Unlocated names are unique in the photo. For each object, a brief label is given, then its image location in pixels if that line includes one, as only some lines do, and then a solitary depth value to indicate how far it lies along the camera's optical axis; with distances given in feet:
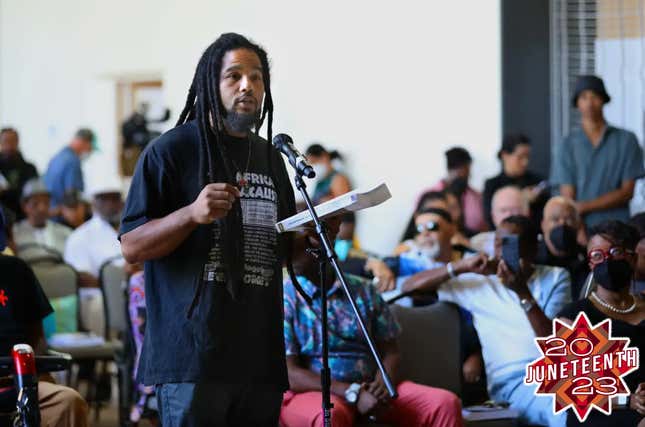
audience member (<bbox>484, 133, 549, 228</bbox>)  38.54
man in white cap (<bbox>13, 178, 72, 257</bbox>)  46.68
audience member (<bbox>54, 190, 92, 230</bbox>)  50.70
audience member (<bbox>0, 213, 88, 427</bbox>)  20.69
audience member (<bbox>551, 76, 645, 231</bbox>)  36.12
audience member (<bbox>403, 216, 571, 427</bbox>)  24.91
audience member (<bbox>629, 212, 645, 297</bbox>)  24.63
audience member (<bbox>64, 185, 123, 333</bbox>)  40.55
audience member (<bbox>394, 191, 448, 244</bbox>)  35.47
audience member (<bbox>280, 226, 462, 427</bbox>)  22.25
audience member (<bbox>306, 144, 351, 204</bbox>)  44.53
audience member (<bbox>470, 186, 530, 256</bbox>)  32.85
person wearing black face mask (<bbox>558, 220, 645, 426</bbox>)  20.62
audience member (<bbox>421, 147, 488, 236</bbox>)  41.16
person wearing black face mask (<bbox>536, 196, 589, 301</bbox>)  27.72
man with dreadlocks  14.93
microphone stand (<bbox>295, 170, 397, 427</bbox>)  14.94
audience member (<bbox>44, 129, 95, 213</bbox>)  53.61
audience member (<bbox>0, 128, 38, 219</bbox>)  51.38
